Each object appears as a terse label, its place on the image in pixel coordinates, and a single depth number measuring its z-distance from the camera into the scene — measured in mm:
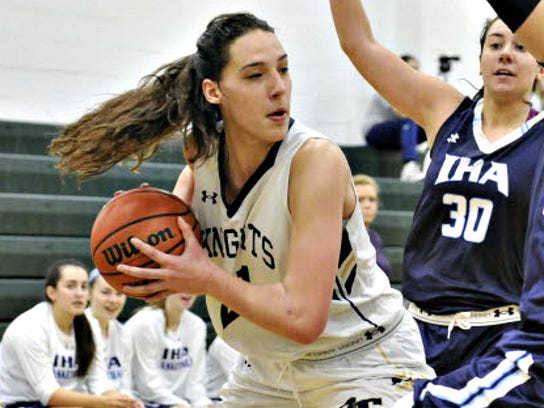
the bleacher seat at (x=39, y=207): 10973
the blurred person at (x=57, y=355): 9494
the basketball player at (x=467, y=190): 5438
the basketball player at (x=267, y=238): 4456
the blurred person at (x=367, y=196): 11270
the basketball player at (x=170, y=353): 10536
